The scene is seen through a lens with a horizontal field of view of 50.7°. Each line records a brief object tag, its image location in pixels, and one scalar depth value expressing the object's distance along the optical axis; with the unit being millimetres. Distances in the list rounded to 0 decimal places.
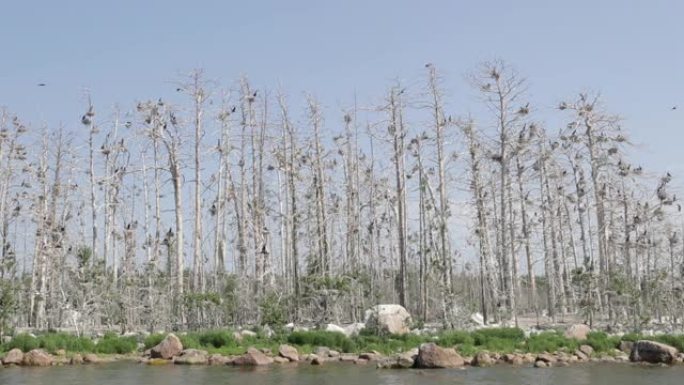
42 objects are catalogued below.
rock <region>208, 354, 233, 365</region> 19109
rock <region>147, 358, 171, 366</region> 19062
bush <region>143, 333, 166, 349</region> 21031
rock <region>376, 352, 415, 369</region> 18016
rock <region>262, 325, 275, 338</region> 22850
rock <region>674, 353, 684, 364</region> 19256
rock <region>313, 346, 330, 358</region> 20091
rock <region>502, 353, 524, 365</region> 19219
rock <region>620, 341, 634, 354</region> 20834
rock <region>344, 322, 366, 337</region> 22516
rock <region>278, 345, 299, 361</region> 19531
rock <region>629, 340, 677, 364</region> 19016
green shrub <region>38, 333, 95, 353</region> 20156
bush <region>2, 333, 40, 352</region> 20062
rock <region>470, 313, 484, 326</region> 26892
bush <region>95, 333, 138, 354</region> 20734
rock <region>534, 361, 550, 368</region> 18266
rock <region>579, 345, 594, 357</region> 20391
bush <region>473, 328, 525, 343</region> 21812
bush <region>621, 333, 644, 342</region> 21547
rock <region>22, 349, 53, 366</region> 18766
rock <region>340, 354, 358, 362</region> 19578
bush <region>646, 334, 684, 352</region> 20609
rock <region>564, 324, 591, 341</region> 22238
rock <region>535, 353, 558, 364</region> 18734
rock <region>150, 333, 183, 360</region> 19781
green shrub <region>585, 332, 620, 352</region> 20859
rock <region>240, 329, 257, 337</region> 22266
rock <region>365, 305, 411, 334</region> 22500
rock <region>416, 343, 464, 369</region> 17828
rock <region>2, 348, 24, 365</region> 18953
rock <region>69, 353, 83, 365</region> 19312
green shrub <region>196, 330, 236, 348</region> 21031
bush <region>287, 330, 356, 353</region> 20953
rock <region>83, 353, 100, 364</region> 19508
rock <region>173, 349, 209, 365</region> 19188
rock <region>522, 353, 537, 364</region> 19338
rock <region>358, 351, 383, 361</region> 19636
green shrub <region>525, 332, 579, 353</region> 20578
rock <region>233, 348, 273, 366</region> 18703
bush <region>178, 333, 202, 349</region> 20656
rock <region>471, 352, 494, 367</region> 18741
